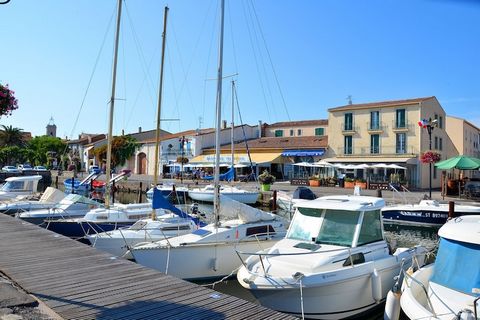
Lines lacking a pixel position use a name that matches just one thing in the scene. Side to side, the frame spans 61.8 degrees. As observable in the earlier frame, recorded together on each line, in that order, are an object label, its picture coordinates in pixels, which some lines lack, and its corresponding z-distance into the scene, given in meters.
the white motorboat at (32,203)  18.98
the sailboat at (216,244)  11.03
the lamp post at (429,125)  27.75
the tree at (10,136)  91.06
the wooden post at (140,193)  35.37
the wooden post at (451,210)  20.22
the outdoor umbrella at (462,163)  26.20
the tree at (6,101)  8.55
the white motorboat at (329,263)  8.07
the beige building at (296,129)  55.68
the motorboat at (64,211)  17.23
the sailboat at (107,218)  15.51
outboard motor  22.84
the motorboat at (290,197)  22.86
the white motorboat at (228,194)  30.05
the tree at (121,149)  65.12
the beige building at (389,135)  41.00
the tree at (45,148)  88.50
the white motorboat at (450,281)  6.49
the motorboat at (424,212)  20.86
